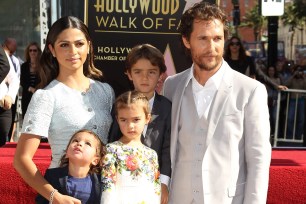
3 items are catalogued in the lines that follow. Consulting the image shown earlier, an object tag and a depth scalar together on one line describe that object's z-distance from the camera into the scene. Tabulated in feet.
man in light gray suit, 9.53
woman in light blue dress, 9.25
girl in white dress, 9.46
